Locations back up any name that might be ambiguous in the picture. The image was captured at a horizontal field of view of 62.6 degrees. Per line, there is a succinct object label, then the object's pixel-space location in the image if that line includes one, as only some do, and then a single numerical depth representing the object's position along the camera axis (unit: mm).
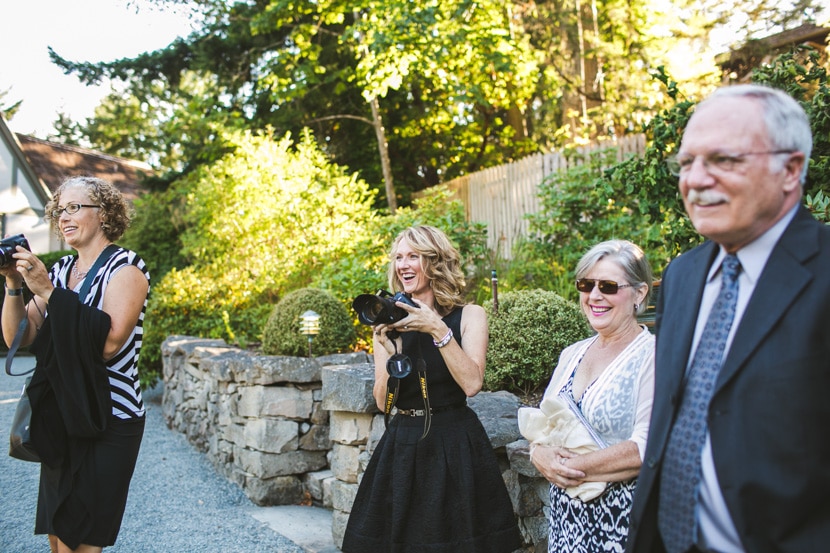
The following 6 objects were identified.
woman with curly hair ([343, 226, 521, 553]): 2582
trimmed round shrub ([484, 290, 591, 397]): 4254
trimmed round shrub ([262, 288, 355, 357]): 5441
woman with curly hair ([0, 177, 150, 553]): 2633
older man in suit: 1337
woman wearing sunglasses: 2107
